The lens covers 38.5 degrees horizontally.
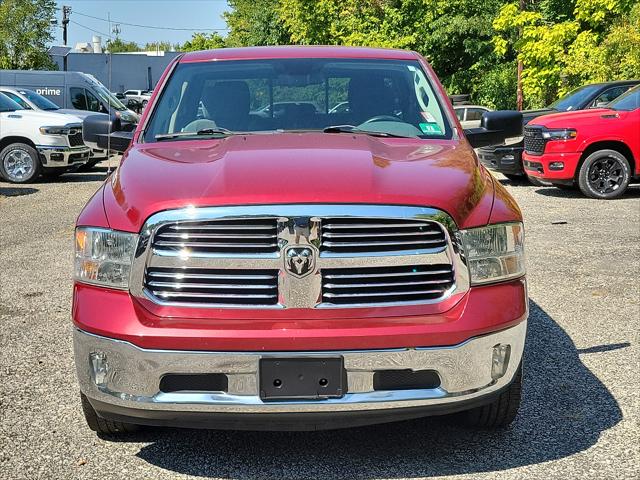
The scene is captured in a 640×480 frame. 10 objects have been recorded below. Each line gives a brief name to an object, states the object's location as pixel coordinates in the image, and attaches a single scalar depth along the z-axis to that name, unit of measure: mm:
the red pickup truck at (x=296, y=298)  3422
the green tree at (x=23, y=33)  42000
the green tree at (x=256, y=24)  47812
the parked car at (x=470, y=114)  22031
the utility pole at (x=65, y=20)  70525
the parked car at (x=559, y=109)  14789
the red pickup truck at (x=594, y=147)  13172
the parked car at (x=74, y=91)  23188
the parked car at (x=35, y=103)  17844
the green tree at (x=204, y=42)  65625
